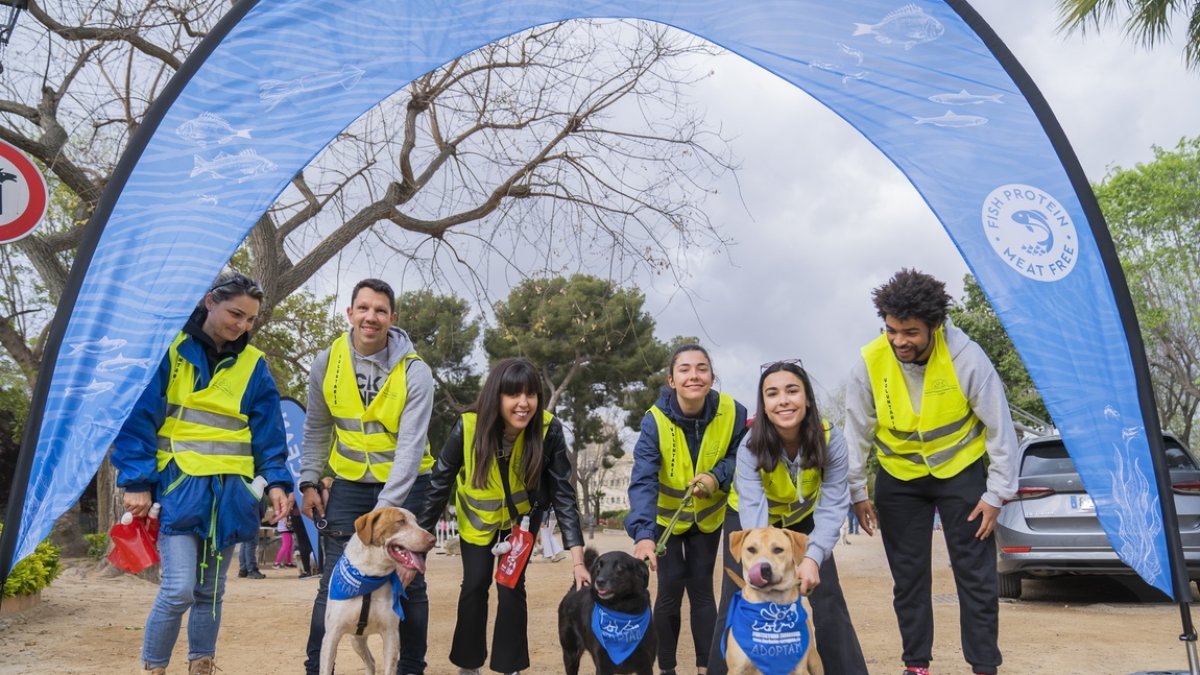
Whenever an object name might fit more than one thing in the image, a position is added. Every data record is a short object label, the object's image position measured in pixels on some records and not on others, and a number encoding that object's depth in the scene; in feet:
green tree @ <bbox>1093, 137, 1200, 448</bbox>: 89.56
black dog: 14.35
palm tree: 45.47
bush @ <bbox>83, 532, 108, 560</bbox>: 52.76
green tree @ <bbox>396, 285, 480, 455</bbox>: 67.15
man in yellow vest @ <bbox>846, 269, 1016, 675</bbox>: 14.65
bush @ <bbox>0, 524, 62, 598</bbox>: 25.52
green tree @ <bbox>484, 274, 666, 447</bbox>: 85.81
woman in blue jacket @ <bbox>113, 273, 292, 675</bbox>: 13.43
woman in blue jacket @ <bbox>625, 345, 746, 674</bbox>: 16.28
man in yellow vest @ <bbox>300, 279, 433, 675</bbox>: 15.57
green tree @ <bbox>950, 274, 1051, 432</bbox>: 99.45
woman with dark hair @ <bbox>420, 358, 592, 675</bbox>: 16.19
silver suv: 26.66
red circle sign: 17.54
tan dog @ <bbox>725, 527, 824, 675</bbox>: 12.86
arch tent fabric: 13.23
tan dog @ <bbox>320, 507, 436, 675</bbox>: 14.26
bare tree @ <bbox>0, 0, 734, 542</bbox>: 33.14
